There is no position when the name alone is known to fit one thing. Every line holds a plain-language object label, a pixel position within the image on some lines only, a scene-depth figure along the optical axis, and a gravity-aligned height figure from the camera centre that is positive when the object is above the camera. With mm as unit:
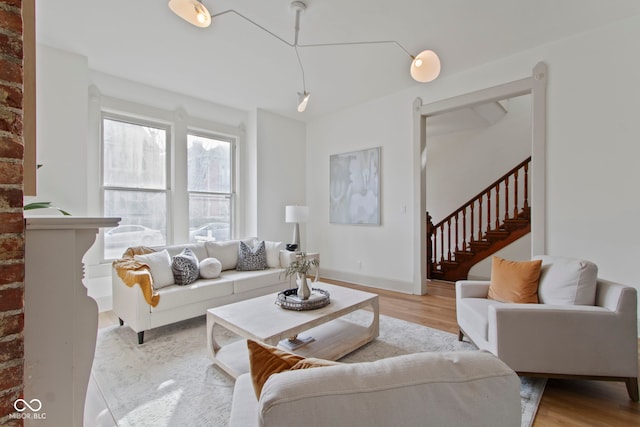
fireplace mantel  896 -338
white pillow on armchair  2028 -506
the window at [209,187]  4539 +400
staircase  4836 -212
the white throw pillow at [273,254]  4105 -589
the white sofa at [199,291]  2760 -850
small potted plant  2543 -563
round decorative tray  2416 -742
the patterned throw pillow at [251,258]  3928 -616
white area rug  1791 -1207
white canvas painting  4730 +411
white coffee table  2094 -831
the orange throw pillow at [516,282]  2301 -561
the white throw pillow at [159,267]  2982 -573
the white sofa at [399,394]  583 -379
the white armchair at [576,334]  1833 -775
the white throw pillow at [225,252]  3883 -540
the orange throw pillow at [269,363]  804 -416
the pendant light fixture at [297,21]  1802 +1211
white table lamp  4812 -37
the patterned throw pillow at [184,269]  3162 -622
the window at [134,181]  3781 +410
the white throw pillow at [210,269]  3394 -655
